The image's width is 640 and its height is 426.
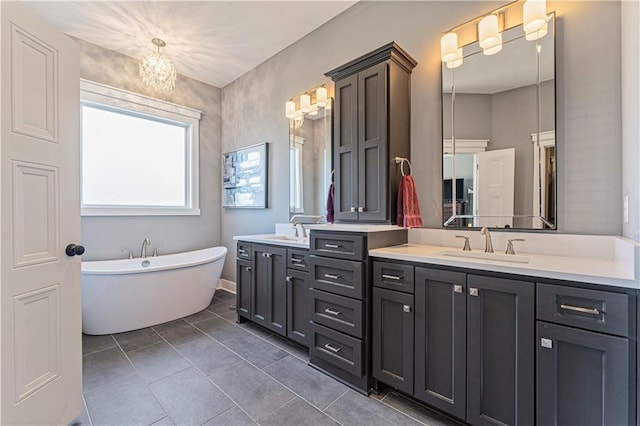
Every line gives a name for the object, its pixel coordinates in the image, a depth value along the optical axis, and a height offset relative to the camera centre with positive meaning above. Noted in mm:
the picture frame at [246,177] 3626 +476
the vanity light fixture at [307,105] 2906 +1131
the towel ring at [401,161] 2140 +379
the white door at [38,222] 1243 -44
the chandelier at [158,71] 2949 +1472
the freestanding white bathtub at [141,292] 2623 -796
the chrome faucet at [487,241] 1852 -195
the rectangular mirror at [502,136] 1744 +496
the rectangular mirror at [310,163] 2884 +512
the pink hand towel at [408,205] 2041 +45
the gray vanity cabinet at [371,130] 2086 +621
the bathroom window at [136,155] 3322 +750
